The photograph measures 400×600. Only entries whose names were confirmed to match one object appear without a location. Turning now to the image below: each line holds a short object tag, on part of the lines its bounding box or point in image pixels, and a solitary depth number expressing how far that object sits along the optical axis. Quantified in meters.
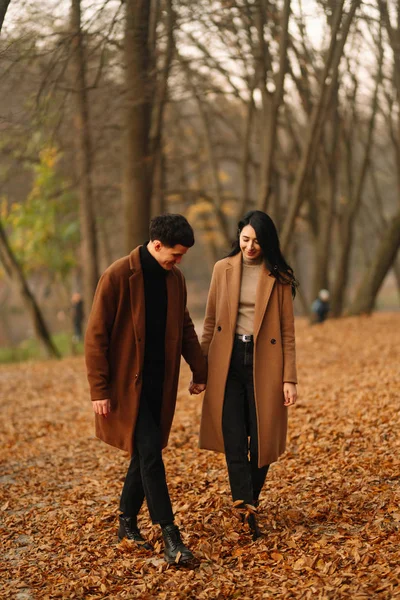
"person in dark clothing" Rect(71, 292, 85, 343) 23.42
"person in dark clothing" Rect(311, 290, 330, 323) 18.17
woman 4.84
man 4.57
